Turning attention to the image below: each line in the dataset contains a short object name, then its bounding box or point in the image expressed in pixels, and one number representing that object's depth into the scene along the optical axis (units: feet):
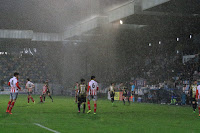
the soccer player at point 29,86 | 113.82
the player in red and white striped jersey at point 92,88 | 72.02
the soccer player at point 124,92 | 112.78
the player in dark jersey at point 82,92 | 71.51
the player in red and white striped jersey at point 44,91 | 117.43
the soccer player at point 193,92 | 83.46
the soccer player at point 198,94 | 67.15
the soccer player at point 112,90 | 109.32
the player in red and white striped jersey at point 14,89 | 68.64
